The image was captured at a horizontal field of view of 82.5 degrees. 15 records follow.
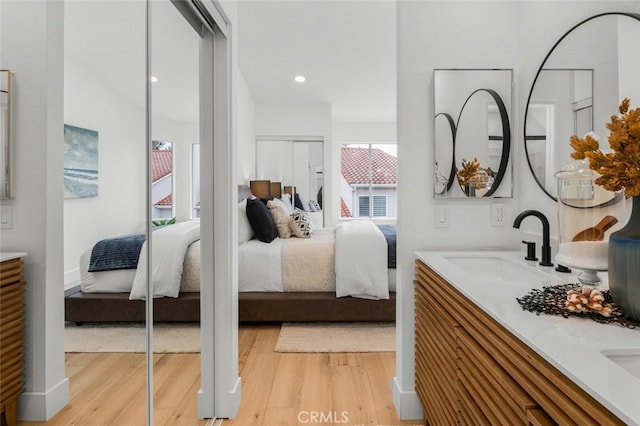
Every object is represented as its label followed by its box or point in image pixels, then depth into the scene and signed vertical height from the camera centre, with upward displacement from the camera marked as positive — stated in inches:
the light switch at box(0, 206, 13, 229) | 23.0 -0.2
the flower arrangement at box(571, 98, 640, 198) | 31.8 +4.9
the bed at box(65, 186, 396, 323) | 121.2 -25.8
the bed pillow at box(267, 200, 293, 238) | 141.4 -2.3
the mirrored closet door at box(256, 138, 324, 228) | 245.1 +31.9
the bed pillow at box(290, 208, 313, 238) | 141.2 -5.1
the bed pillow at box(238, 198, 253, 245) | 132.3 -5.2
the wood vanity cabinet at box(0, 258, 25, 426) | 24.1 -8.4
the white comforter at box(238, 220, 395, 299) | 120.3 -18.5
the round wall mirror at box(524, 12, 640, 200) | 48.3 +19.2
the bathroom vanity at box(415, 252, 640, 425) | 23.0 -11.6
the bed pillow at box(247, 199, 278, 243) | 133.3 -3.3
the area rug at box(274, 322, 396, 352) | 107.3 -39.0
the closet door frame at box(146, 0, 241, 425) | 71.2 -3.4
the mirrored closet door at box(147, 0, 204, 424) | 53.1 -0.3
